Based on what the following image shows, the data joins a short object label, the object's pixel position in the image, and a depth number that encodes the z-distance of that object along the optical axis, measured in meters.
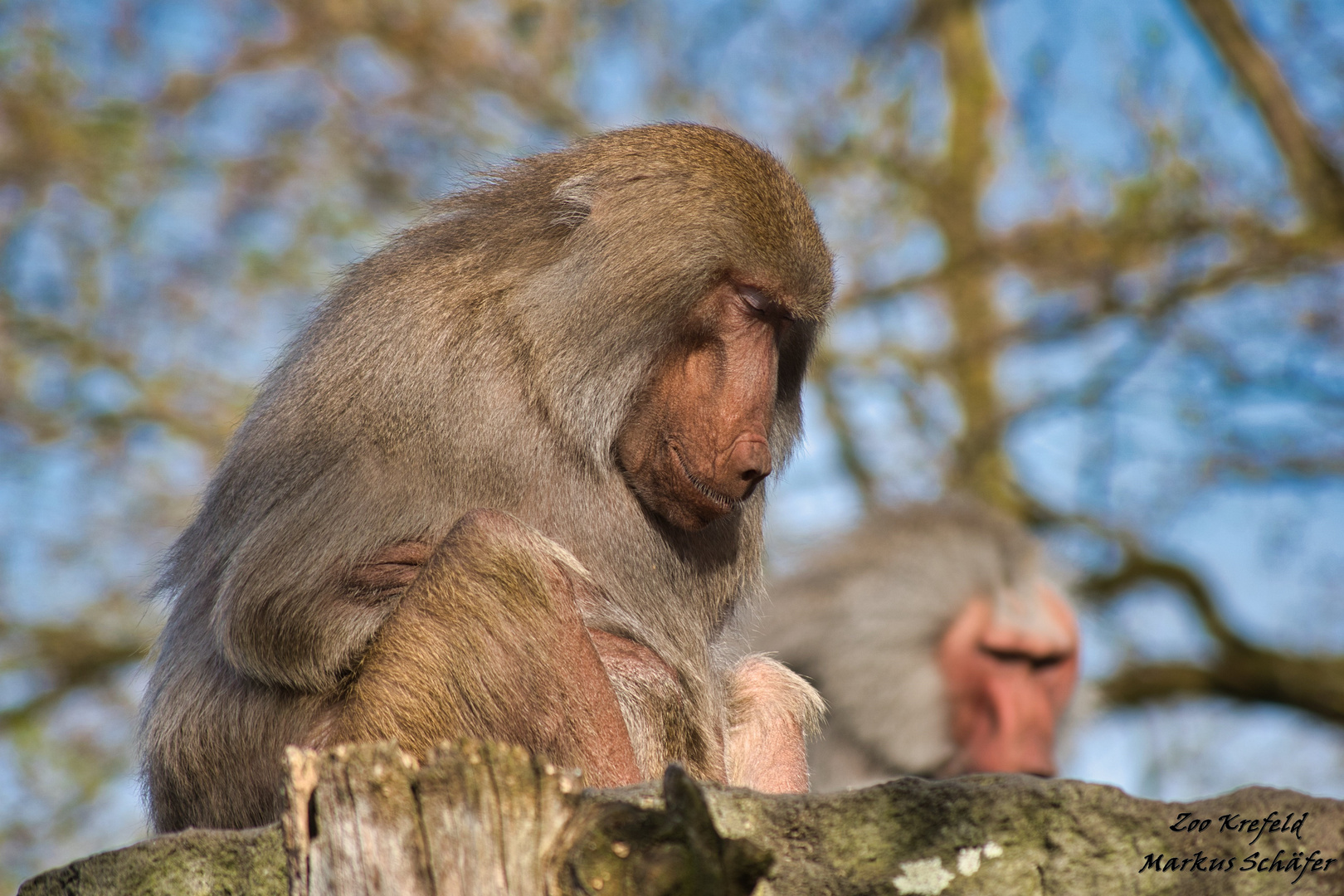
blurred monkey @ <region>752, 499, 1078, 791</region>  13.94
